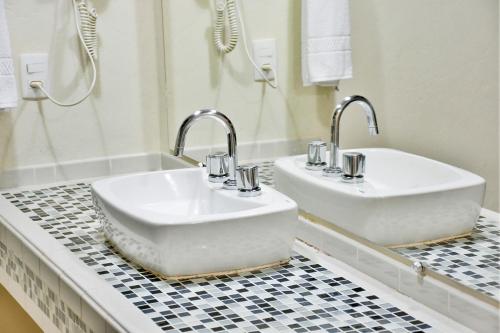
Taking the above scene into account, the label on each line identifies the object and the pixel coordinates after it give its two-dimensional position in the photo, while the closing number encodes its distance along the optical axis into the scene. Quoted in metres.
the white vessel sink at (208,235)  2.19
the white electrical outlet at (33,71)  3.05
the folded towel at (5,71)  2.91
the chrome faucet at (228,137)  2.45
